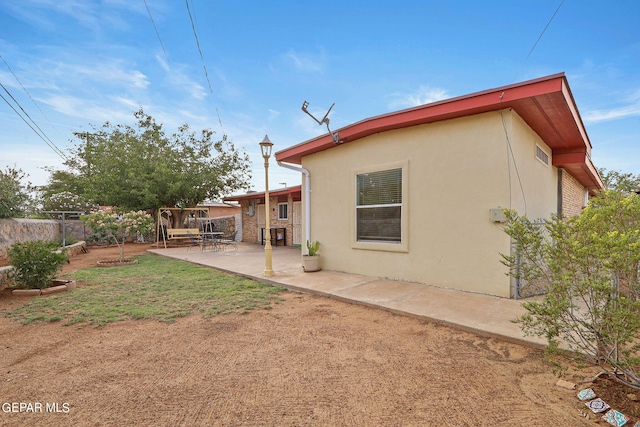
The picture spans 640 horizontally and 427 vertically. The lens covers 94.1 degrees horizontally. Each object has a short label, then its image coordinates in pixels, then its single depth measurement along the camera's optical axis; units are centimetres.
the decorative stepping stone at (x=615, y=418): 177
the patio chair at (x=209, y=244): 1185
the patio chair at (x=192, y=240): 1377
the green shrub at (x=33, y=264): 518
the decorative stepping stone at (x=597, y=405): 191
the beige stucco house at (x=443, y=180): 450
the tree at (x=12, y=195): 729
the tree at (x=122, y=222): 860
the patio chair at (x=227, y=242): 1183
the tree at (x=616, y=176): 2423
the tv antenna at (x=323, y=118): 605
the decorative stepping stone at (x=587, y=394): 203
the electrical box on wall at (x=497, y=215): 445
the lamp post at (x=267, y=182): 600
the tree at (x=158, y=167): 1355
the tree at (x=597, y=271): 176
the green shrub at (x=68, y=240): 1172
